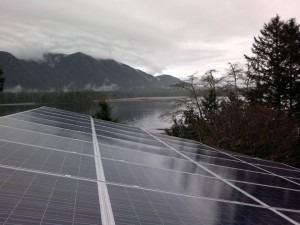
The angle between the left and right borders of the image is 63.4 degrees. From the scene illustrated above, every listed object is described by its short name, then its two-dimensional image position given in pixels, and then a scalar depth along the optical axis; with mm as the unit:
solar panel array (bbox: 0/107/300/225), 3480
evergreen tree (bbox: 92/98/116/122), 33562
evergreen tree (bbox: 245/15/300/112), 28674
